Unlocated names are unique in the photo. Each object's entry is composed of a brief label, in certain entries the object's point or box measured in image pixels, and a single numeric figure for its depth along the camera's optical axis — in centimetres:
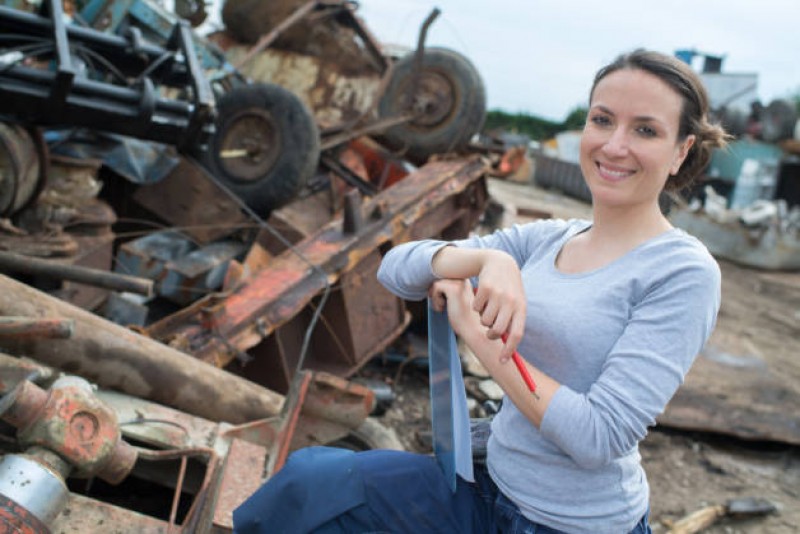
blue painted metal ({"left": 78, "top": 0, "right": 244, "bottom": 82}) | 536
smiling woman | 115
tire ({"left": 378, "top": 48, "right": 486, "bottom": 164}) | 584
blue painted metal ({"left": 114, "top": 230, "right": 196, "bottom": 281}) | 410
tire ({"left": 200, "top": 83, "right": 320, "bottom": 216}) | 488
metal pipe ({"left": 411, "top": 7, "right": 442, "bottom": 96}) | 539
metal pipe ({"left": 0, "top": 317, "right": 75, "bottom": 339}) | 196
